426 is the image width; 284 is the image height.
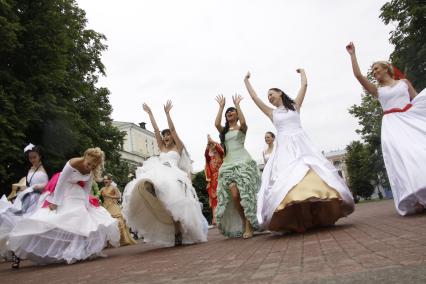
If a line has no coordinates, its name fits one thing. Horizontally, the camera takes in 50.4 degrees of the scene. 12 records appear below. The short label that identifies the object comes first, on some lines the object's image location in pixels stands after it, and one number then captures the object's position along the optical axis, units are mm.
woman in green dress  7797
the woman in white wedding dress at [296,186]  6188
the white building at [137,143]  69081
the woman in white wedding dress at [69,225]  7367
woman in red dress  11123
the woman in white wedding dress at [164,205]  7527
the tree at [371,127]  40412
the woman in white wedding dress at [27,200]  8953
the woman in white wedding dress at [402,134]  6246
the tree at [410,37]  22827
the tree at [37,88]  15375
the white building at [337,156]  122938
